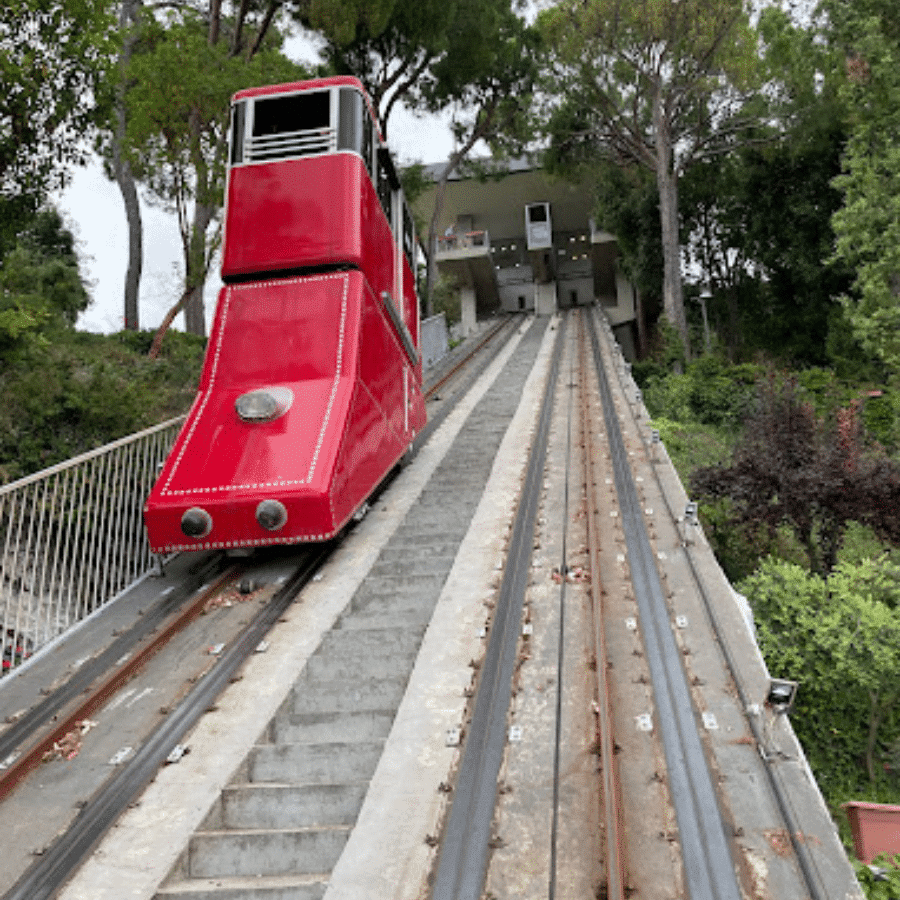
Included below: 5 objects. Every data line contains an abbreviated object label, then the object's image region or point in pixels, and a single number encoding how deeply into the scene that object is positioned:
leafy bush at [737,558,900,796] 5.30
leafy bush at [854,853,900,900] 3.11
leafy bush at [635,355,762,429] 16.53
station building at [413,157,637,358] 33.72
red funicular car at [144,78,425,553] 5.85
